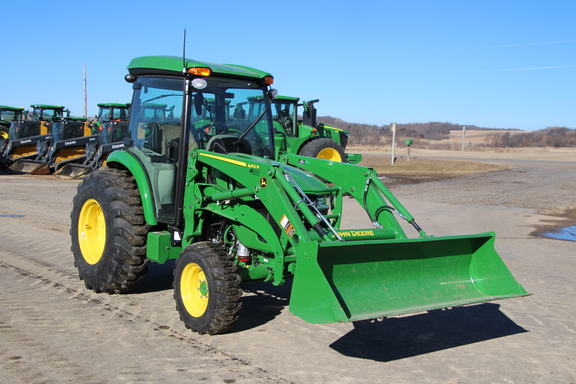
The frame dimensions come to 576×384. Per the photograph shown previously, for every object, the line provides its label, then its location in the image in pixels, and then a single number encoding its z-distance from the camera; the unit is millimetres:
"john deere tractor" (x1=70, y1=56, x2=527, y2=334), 4766
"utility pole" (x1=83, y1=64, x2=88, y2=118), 37844
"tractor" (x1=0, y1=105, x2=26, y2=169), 25831
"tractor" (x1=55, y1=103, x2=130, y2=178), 20891
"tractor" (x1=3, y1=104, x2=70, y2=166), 23547
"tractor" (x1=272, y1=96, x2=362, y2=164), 17984
